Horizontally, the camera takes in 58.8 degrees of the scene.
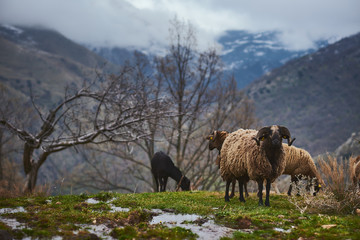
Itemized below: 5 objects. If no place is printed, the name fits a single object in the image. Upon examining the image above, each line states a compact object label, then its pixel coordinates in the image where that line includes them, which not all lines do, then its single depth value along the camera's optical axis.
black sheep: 15.12
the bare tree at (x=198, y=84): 24.38
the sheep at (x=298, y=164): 11.75
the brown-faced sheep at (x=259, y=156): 8.50
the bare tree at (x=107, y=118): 14.39
